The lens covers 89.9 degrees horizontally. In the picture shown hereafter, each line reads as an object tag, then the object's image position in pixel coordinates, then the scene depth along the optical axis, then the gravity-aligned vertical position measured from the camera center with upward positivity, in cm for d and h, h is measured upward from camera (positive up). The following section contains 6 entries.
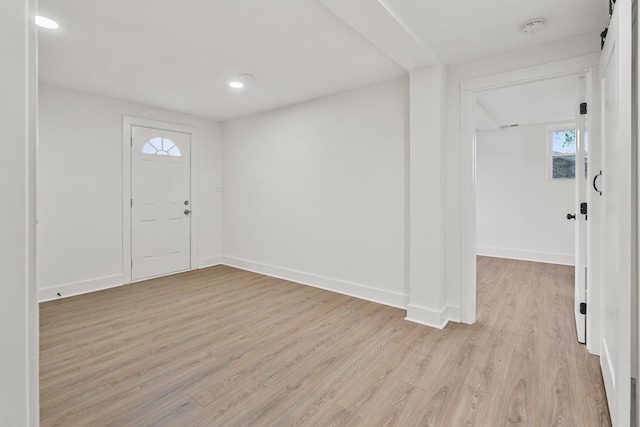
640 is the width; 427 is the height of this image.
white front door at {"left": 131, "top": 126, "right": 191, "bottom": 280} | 438 +14
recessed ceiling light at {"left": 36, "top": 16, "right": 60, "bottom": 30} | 227 +136
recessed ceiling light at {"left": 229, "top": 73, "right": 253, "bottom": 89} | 330 +141
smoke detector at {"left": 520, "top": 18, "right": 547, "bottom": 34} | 218 +130
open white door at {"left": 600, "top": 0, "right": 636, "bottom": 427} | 131 +1
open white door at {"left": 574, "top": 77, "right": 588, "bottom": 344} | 252 -3
